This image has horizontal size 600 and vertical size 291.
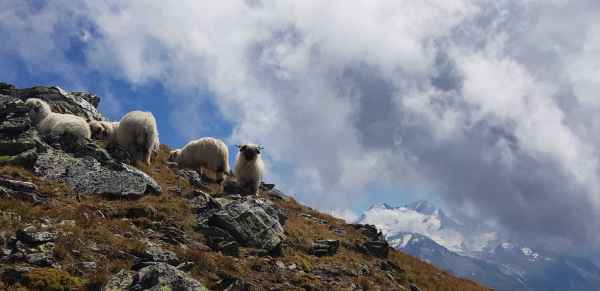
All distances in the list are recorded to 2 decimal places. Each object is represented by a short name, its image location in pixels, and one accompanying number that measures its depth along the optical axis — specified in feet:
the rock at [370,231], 79.59
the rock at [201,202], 55.14
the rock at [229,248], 47.44
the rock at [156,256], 39.27
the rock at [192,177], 75.20
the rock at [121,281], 33.35
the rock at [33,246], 34.06
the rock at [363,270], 57.40
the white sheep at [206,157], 87.25
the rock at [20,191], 43.32
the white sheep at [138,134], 76.33
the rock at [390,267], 64.98
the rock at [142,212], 48.11
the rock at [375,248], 69.62
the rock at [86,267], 35.05
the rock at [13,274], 31.14
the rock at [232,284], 39.40
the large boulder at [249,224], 51.83
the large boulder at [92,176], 52.49
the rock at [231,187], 78.44
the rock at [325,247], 58.59
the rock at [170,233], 45.60
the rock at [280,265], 48.09
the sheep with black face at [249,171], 80.28
